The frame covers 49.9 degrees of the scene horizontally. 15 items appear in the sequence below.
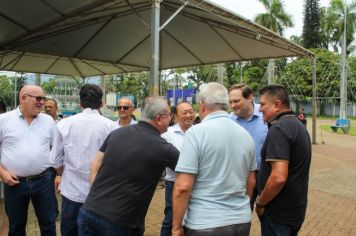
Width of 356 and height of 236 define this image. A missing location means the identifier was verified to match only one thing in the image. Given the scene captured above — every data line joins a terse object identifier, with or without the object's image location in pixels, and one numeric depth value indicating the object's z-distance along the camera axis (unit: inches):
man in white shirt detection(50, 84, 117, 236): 130.8
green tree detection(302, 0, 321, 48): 2420.0
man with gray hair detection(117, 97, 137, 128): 198.4
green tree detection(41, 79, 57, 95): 2213.3
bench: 1016.9
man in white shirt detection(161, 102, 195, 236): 162.0
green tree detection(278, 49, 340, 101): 2111.2
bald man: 149.3
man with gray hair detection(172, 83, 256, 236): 94.3
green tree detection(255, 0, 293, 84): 1705.7
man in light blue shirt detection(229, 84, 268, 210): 165.9
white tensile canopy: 307.6
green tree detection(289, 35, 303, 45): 2518.2
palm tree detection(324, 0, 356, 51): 1756.6
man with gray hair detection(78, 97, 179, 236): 101.3
